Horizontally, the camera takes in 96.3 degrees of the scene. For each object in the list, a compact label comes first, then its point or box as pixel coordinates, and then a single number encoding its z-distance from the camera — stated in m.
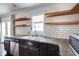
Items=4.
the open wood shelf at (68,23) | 1.61
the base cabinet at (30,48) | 1.63
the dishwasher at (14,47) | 1.76
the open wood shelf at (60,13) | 1.61
